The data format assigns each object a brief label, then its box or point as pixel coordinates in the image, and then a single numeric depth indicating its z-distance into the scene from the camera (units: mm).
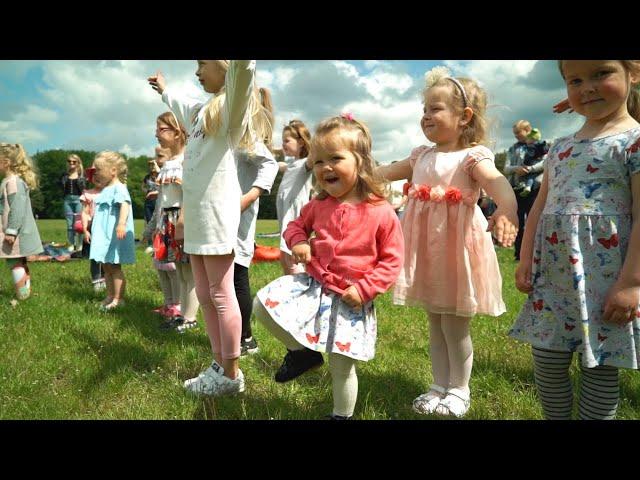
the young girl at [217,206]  2773
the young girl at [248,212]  3760
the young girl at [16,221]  5758
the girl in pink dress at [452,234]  2660
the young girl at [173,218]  4472
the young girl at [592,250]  1904
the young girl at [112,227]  5465
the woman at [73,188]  11031
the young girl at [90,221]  6418
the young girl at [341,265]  2268
